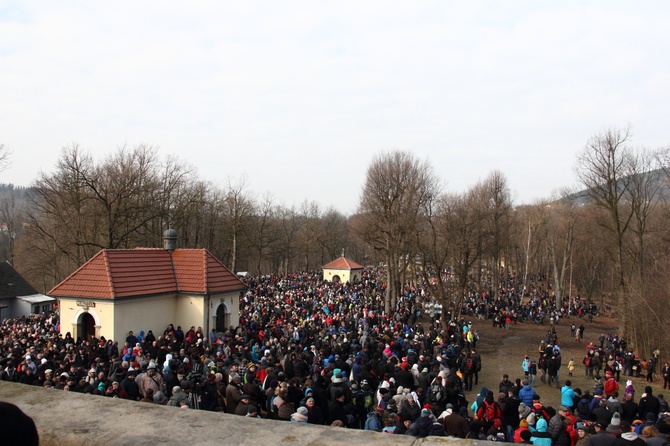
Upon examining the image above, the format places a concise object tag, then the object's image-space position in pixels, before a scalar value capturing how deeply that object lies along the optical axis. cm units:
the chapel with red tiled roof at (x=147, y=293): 1995
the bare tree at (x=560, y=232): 4231
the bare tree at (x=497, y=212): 4162
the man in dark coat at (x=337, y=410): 987
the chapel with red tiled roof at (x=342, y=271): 5575
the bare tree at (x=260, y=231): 5581
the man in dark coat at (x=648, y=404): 1132
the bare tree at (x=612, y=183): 2823
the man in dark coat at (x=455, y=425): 878
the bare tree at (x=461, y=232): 3058
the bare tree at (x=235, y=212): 4822
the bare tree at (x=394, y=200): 3494
